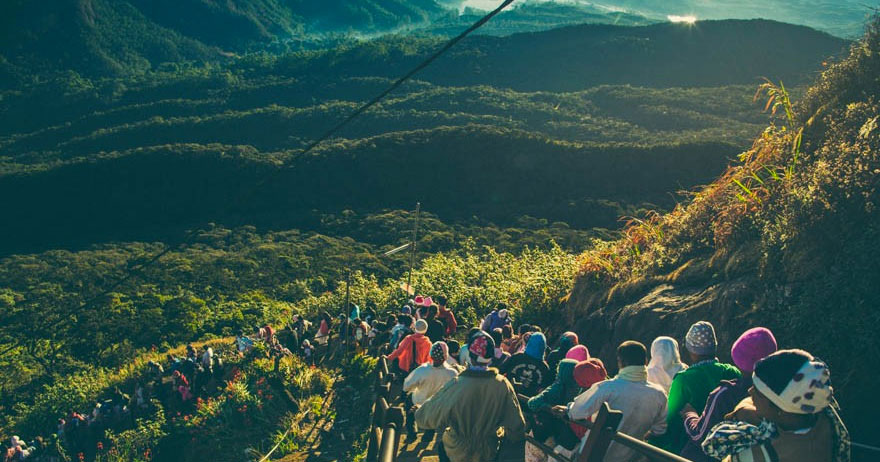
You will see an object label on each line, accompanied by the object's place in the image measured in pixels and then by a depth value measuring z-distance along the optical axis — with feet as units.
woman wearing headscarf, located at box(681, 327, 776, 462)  13.61
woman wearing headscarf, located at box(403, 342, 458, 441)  20.51
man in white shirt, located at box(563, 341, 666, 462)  14.90
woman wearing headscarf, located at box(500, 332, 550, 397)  21.39
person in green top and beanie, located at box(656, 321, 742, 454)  14.79
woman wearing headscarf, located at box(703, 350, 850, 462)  10.09
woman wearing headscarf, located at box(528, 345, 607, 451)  16.47
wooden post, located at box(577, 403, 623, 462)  12.95
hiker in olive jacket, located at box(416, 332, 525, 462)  16.81
